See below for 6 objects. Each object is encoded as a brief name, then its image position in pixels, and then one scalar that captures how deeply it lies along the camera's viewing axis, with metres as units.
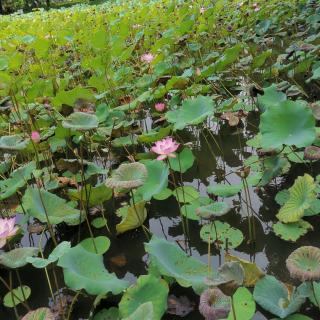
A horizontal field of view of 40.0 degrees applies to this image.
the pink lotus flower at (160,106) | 2.14
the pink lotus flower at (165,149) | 1.36
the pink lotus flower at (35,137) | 1.81
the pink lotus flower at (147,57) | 2.54
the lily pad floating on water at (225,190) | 1.46
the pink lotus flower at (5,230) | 1.12
